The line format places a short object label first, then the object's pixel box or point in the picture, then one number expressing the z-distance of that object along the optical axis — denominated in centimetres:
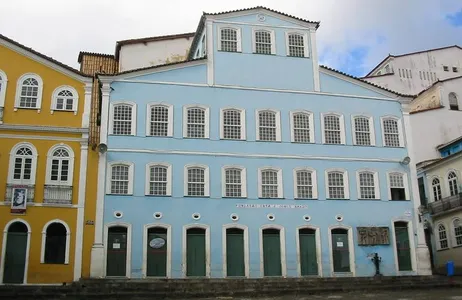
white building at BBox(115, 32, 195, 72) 3800
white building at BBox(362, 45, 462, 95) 4728
